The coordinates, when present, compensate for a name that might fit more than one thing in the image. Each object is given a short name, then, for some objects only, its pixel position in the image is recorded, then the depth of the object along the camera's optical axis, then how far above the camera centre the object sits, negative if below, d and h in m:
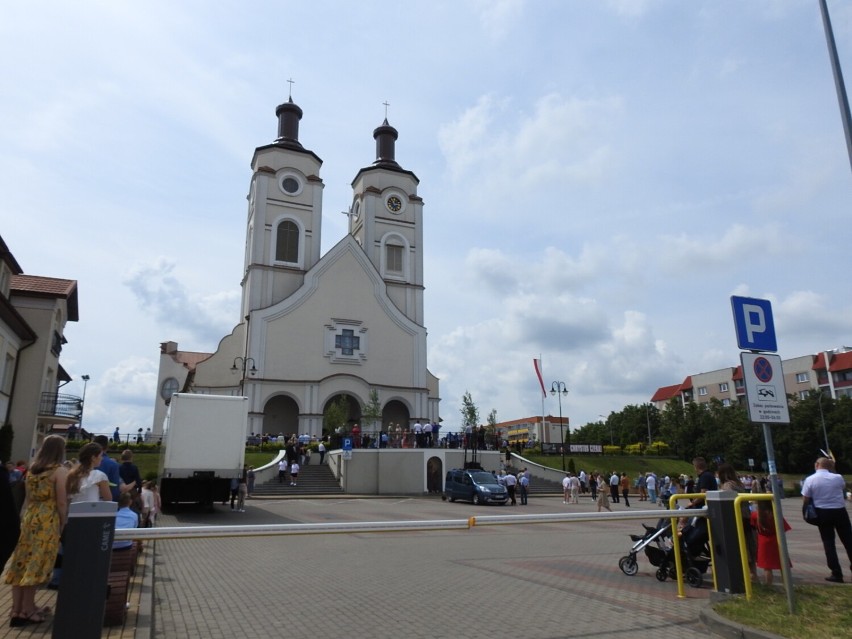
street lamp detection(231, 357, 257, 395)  41.91 +7.63
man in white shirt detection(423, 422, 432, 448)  36.78 +2.01
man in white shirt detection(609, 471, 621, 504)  30.97 -0.73
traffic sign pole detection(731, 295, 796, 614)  7.02 +1.11
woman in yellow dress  5.89 -0.50
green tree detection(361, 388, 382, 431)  45.13 +4.33
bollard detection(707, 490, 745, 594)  7.53 -0.88
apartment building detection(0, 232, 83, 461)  27.06 +5.26
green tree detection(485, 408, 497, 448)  39.03 +3.59
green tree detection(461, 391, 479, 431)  50.75 +4.73
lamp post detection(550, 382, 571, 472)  45.78 +5.69
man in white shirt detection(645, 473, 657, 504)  30.14 -0.71
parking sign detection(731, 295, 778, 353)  7.27 +1.66
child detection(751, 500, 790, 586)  8.32 -0.94
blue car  28.45 -0.71
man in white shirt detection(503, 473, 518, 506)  28.75 -0.52
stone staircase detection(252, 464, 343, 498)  31.36 -0.61
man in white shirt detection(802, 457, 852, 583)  8.41 -0.54
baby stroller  8.84 -1.16
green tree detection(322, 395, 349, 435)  43.72 +3.97
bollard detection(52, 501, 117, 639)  4.63 -0.70
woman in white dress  6.47 -0.03
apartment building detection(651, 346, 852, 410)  85.31 +12.98
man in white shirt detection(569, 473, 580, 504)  30.31 -0.81
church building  46.12 +12.73
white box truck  19.30 +0.83
